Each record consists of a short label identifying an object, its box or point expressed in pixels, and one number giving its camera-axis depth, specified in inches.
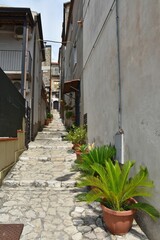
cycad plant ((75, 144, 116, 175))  188.5
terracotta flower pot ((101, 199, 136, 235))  125.6
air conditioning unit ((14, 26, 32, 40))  502.0
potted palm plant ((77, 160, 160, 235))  125.3
